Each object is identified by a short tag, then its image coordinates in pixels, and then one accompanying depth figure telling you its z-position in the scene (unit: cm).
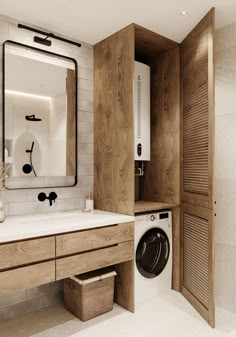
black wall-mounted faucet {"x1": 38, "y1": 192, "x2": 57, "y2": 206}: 262
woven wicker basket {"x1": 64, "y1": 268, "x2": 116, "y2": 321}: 244
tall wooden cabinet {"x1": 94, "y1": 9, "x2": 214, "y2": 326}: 246
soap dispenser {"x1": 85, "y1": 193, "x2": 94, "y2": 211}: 283
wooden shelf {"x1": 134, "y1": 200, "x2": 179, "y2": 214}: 268
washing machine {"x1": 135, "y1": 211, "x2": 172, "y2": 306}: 274
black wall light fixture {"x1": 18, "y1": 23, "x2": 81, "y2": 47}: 254
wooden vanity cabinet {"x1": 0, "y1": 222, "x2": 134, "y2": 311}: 189
